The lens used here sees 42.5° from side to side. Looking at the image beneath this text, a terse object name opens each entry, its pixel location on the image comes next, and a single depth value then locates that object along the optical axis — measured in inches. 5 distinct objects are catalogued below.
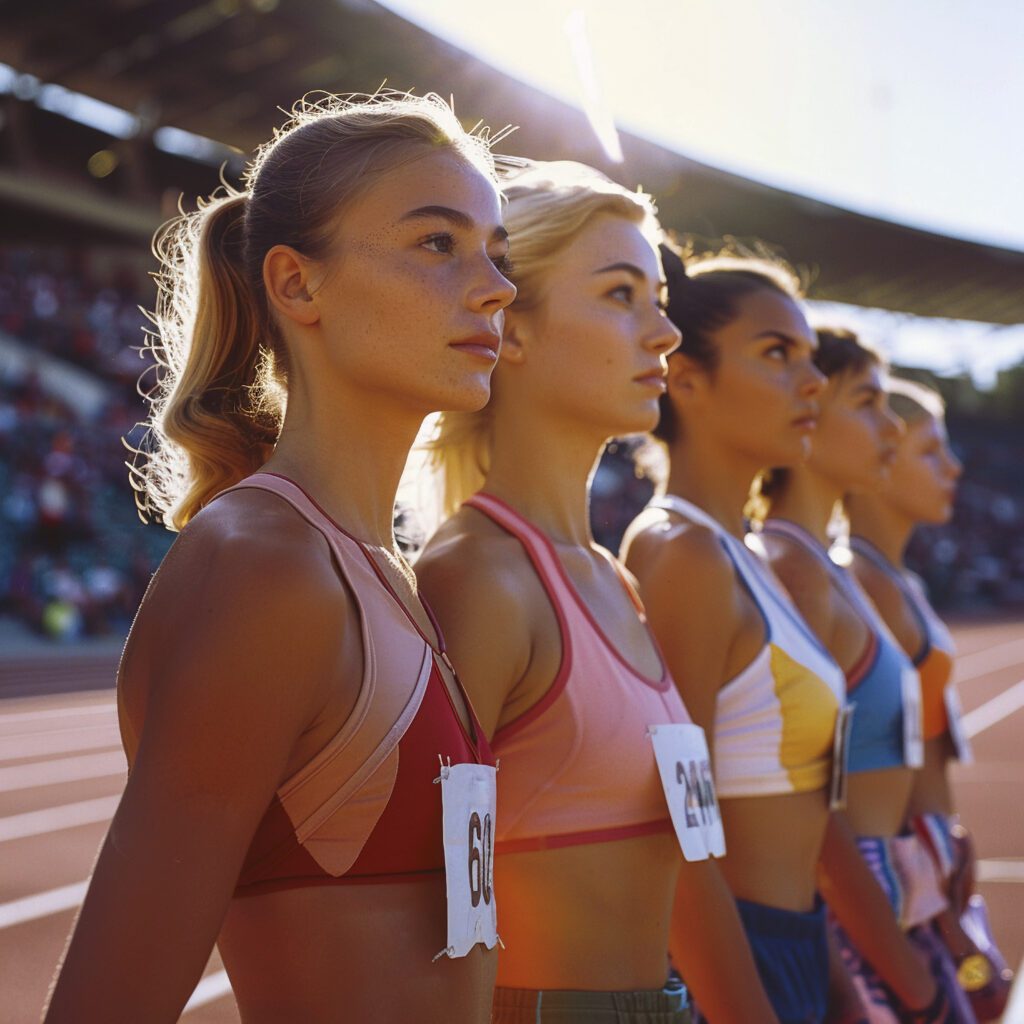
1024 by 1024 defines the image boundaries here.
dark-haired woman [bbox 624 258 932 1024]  102.1
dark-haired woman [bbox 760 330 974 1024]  128.4
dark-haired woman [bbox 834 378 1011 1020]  140.6
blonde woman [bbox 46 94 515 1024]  50.0
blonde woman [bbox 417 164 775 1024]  76.0
